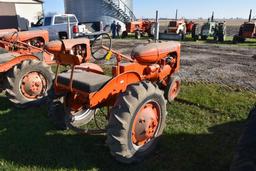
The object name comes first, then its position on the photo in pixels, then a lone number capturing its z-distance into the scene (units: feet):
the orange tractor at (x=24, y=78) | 15.75
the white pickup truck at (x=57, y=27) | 49.55
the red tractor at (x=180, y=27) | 64.02
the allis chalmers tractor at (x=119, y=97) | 9.73
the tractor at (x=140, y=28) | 67.19
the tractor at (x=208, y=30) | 58.56
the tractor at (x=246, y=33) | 55.31
